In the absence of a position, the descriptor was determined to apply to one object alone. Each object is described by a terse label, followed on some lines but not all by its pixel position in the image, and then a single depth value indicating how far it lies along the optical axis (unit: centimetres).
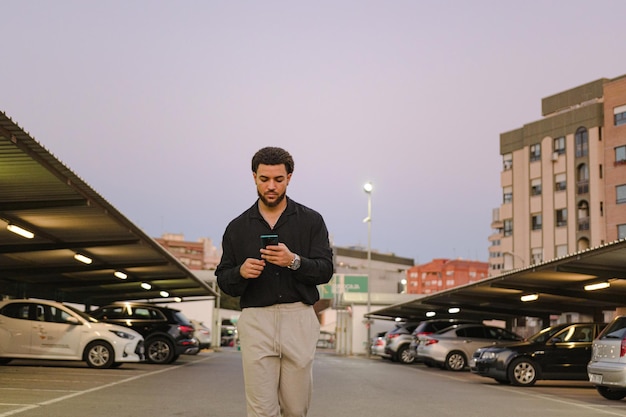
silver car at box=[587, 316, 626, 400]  1675
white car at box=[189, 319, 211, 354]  4044
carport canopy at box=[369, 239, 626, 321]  2133
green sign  8562
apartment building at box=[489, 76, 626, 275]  6338
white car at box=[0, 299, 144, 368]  2252
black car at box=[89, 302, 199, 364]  2845
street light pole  5986
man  488
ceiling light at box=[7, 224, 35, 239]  2188
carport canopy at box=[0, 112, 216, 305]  1597
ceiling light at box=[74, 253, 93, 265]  2864
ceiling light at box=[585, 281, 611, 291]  2539
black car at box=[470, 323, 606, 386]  2309
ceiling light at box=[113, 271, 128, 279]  3425
